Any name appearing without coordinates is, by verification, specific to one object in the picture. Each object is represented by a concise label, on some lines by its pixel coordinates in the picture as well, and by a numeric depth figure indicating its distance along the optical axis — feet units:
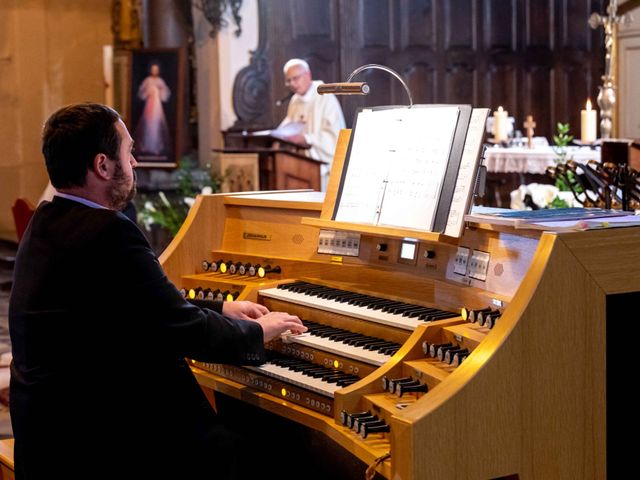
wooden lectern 32.65
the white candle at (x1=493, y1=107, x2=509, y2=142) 32.18
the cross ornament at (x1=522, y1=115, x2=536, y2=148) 32.24
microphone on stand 39.29
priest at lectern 36.94
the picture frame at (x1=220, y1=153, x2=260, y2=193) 33.73
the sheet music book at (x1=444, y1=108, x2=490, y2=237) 10.47
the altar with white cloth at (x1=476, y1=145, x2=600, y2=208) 29.25
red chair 23.94
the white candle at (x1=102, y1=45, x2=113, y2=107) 35.12
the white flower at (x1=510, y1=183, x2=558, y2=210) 19.44
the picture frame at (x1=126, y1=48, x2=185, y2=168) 35.81
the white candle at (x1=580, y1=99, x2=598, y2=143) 29.99
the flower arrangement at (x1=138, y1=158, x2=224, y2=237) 33.53
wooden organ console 8.49
